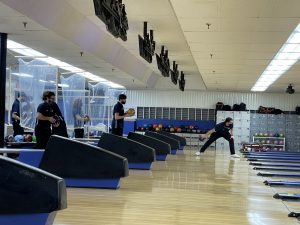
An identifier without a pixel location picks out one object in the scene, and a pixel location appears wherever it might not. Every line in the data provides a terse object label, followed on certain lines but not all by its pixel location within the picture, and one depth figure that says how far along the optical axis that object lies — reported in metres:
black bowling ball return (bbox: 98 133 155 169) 7.72
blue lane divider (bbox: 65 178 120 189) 5.82
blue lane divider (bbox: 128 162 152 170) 8.41
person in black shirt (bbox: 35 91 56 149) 7.91
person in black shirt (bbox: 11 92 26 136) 10.05
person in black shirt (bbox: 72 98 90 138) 12.36
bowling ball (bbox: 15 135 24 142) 10.26
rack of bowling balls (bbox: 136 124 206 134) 23.06
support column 9.54
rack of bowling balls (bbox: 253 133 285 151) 22.72
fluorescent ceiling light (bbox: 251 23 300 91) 9.87
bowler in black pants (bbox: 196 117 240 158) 13.84
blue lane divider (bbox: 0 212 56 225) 3.29
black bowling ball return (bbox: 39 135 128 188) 5.63
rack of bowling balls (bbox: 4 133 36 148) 10.11
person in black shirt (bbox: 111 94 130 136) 9.63
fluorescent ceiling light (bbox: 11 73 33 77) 10.03
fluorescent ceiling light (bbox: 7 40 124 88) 12.04
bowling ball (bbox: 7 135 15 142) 10.12
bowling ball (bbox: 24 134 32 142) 10.29
